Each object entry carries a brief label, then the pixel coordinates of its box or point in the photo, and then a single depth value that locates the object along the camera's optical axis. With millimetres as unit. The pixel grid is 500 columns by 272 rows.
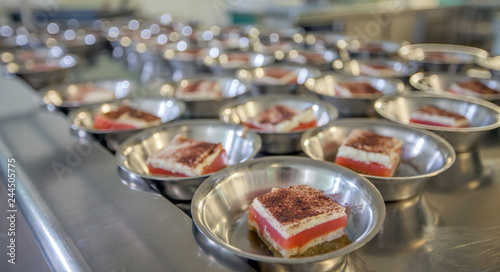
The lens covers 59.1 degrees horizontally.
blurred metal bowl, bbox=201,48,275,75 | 685
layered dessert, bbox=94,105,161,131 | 479
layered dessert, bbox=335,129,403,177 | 382
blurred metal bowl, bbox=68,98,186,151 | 443
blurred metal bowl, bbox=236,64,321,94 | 597
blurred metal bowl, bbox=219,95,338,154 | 436
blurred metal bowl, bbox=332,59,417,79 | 687
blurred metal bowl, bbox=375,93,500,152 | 428
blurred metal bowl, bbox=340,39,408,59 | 799
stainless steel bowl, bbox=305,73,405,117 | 523
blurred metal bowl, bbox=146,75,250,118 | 537
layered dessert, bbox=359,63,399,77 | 681
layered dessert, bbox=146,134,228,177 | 375
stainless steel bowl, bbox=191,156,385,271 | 270
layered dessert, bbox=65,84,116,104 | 582
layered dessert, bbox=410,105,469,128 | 471
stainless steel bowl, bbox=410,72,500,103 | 597
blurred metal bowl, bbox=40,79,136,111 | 528
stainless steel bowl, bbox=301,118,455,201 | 346
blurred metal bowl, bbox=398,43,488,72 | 684
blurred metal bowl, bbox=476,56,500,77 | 620
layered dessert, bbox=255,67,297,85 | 634
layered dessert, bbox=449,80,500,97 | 557
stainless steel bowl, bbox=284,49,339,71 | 722
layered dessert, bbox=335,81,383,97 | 558
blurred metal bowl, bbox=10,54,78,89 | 677
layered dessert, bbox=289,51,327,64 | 769
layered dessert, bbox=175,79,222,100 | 569
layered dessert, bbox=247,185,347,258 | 296
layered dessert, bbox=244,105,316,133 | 455
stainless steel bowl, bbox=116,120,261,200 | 349
